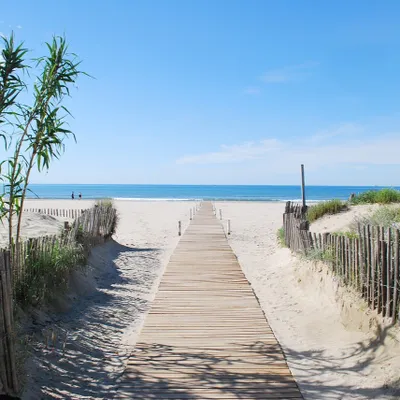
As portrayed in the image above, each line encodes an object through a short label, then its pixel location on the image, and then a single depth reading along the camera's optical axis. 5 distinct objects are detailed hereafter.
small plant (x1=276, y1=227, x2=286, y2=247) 11.95
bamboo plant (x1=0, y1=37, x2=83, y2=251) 4.87
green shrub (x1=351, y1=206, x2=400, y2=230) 7.95
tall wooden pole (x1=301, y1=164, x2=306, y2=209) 14.49
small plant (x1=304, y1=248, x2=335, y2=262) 6.77
